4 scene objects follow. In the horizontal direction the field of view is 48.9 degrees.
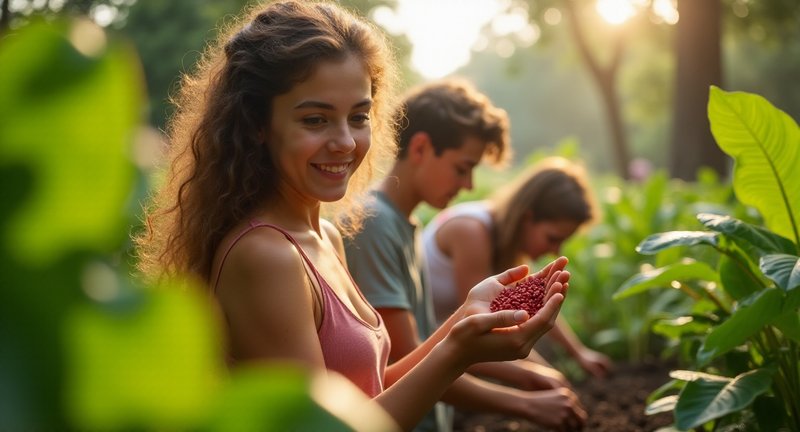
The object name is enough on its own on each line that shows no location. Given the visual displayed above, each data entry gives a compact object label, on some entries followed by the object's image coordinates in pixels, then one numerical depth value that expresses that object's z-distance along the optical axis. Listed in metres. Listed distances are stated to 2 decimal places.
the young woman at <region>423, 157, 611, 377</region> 4.02
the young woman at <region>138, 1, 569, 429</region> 1.70
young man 2.76
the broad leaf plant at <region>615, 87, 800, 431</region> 2.09
